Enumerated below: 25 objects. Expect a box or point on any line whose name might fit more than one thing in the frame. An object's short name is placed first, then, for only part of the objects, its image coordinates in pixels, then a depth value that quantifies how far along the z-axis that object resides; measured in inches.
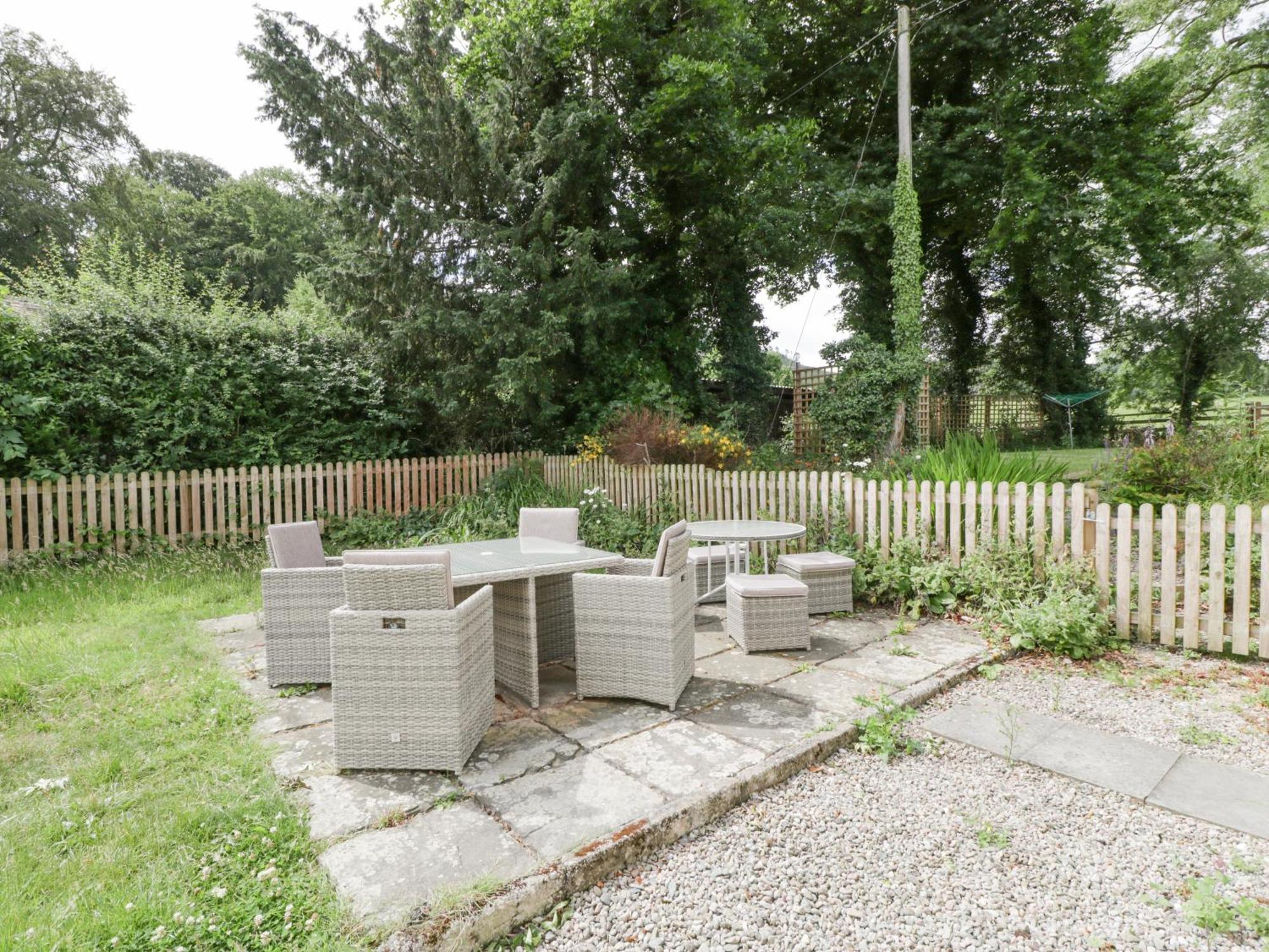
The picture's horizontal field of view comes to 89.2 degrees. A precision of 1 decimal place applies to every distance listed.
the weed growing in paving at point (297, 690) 138.6
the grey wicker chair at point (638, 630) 126.0
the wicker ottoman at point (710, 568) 215.2
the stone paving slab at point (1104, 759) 101.3
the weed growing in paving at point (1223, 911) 70.7
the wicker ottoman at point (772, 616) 160.7
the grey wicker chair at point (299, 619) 138.3
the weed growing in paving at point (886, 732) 113.4
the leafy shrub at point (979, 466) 216.1
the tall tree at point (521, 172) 353.1
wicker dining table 129.1
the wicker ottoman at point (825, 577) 191.6
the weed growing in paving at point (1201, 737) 113.9
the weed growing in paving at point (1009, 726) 112.5
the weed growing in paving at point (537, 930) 69.9
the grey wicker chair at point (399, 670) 102.0
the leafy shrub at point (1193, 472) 213.0
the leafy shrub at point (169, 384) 277.4
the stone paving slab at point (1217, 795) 90.5
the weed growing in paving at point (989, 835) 86.4
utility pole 455.8
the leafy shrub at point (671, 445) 311.7
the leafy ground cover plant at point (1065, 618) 159.9
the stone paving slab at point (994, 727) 114.3
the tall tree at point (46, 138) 731.4
